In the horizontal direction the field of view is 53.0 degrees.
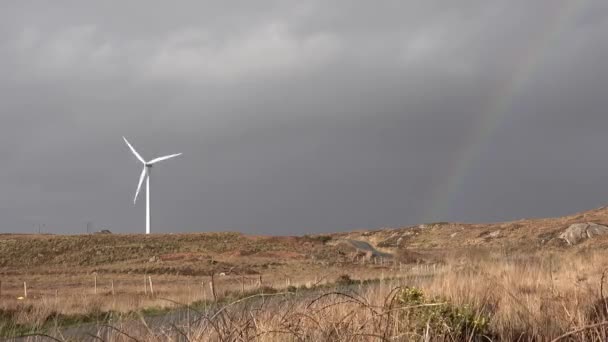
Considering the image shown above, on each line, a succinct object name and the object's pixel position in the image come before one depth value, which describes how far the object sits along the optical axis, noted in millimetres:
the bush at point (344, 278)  29955
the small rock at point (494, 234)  88812
